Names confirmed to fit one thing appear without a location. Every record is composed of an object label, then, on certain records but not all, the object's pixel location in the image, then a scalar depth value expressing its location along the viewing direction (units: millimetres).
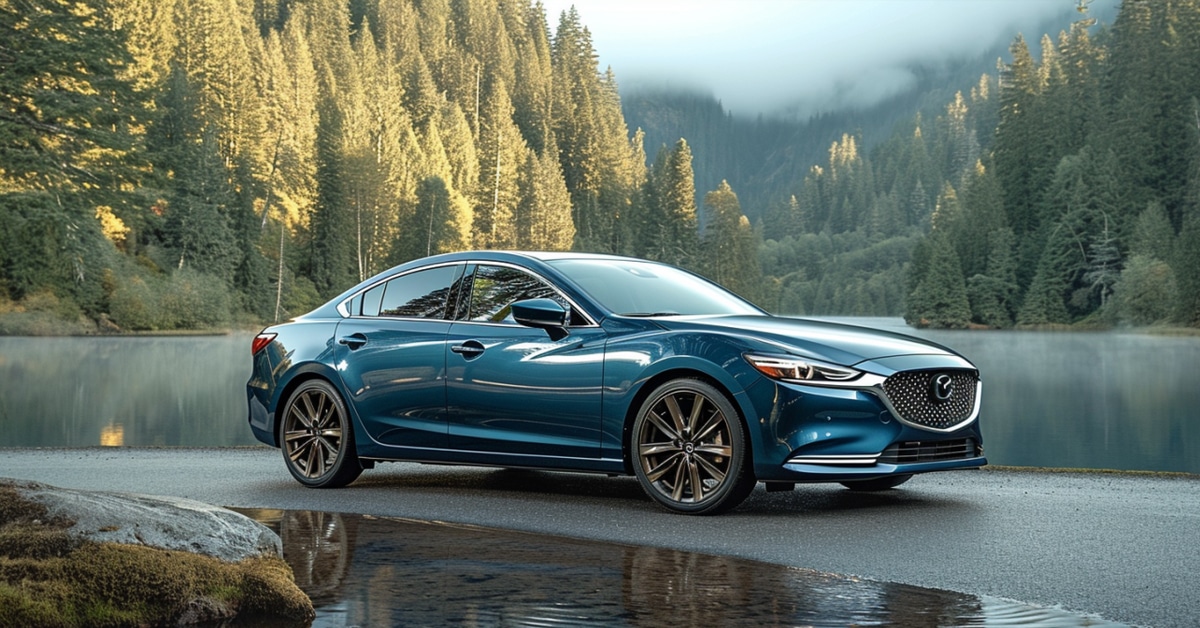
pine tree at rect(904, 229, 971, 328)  120625
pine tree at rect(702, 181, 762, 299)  140250
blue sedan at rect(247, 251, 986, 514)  8570
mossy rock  5195
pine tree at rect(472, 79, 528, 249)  124438
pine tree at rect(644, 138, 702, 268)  136750
